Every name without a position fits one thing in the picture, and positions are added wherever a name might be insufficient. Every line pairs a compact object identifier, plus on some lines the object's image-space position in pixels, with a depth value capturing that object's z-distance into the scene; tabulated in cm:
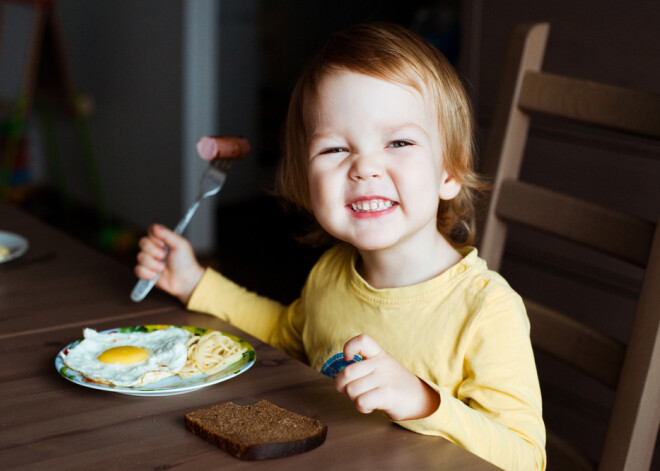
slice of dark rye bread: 72
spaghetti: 91
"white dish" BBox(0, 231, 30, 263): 132
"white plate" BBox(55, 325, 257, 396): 84
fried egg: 87
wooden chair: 102
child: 87
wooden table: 72
